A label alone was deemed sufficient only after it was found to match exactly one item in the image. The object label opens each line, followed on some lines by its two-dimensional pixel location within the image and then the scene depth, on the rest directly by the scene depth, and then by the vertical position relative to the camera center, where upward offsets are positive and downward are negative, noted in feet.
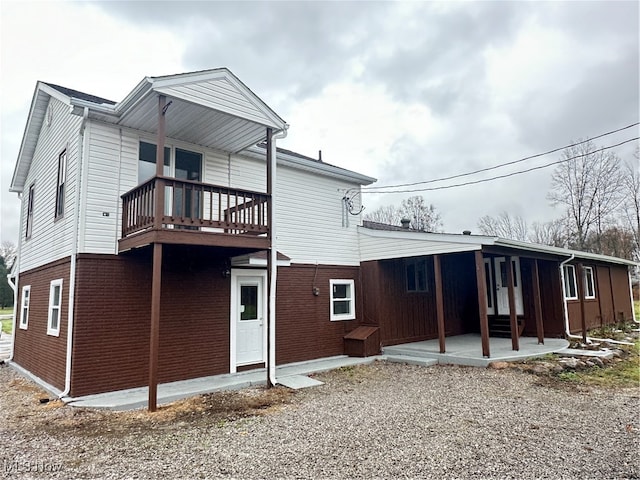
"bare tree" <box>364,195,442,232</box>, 114.01 +22.68
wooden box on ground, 34.09 -4.32
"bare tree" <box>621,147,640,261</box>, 88.07 +20.23
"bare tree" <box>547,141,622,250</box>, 86.43 +21.83
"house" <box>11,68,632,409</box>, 22.52 +2.73
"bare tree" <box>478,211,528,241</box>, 120.16 +19.28
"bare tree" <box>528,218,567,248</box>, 99.14 +15.18
